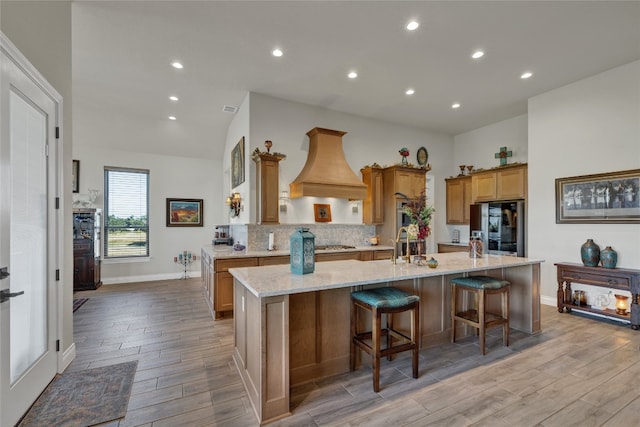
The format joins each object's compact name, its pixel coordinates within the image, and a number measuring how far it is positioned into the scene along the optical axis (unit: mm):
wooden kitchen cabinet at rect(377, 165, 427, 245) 5617
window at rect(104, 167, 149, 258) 6473
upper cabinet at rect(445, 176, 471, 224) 6477
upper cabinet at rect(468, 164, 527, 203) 5227
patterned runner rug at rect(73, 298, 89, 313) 4566
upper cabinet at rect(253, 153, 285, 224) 4688
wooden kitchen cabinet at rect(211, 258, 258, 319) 4117
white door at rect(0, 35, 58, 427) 1863
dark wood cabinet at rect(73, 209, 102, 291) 5691
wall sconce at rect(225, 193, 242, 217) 5266
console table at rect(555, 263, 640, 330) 3613
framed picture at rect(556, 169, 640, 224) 3842
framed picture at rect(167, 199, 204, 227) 6938
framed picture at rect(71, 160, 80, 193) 6066
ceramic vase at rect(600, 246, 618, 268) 3869
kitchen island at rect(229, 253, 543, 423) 2029
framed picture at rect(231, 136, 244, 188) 5223
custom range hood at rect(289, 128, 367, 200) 4836
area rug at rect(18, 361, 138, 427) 1991
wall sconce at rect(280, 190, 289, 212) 5051
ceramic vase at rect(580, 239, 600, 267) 4023
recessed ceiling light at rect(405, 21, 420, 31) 3100
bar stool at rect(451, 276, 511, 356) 2959
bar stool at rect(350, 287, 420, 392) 2326
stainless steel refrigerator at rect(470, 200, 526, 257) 5160
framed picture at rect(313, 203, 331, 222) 5332
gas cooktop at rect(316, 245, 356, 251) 5043
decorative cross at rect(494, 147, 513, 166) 5681
